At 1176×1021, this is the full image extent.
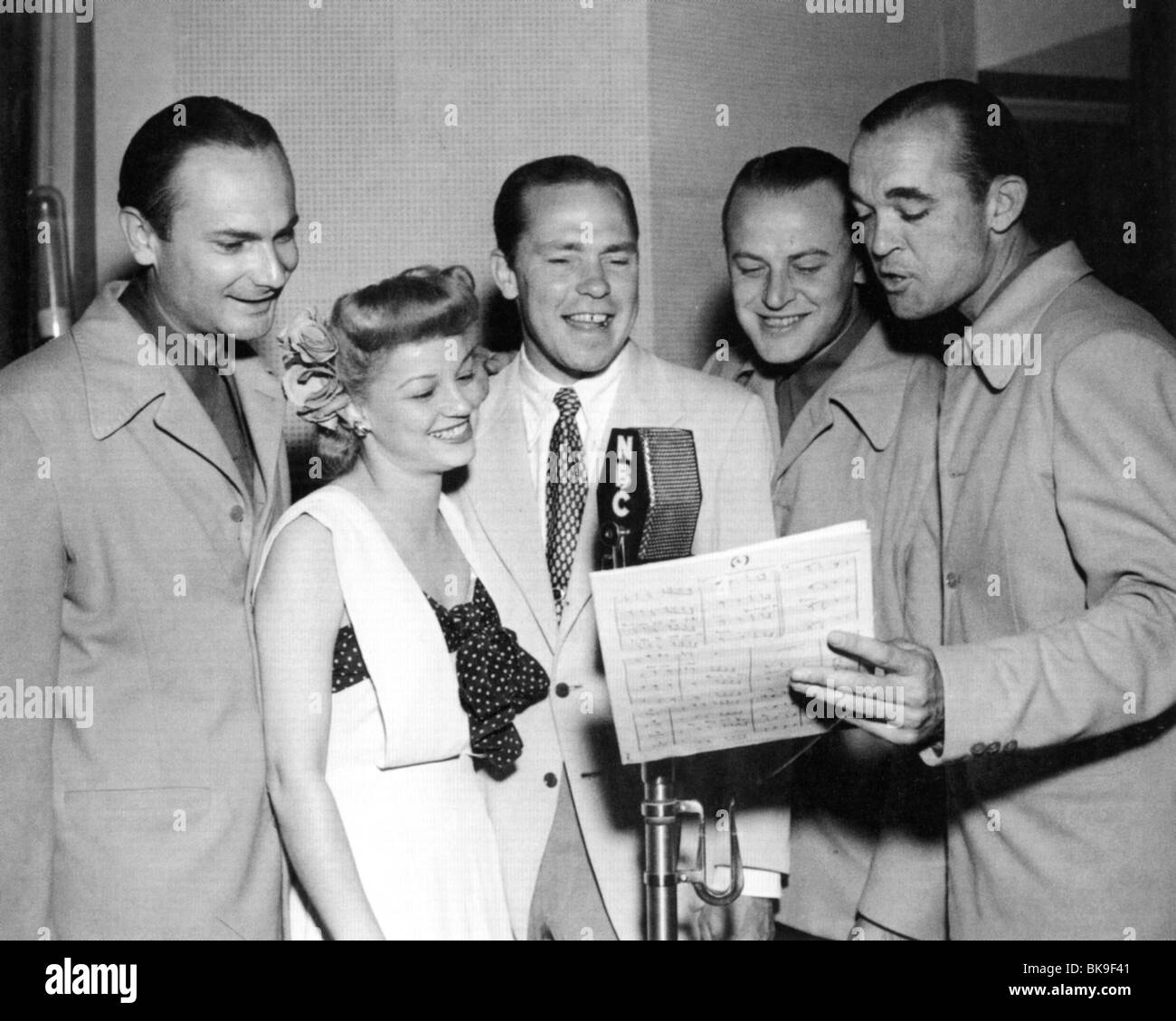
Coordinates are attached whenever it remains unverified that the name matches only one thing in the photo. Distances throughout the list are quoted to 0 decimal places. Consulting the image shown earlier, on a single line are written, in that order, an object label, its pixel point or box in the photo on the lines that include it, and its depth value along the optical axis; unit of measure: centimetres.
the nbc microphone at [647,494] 145
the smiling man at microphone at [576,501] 204
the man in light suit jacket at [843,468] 210
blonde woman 176
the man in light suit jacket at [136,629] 176
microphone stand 157
